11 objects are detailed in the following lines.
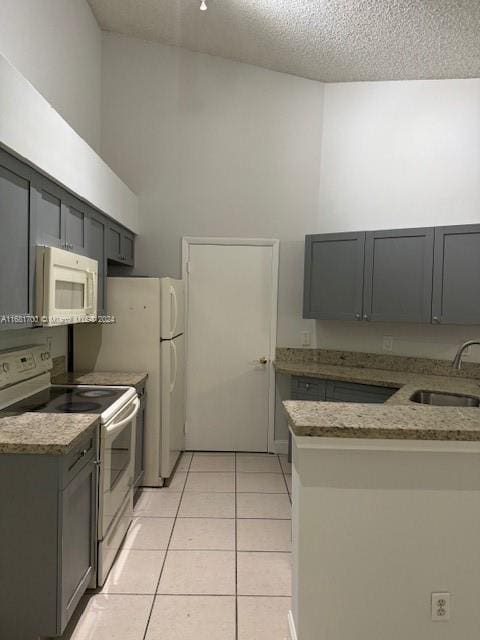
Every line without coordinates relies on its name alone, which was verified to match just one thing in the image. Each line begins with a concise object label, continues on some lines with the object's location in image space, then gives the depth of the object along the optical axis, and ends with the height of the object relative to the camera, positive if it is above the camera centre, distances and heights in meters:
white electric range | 2.38 -0.54
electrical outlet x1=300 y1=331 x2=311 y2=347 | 4.41 -0.25
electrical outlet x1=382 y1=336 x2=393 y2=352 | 4.04 -0.26
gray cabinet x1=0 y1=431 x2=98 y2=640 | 1.87 -0.93
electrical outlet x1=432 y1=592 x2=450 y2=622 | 1.60 -0.97
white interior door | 4.43 -0.35
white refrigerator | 3.60 -0.30
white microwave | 2.27 +0.10
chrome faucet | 2.65 -0.23
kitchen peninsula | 1.59 -0.74
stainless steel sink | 3.03 -0.54
